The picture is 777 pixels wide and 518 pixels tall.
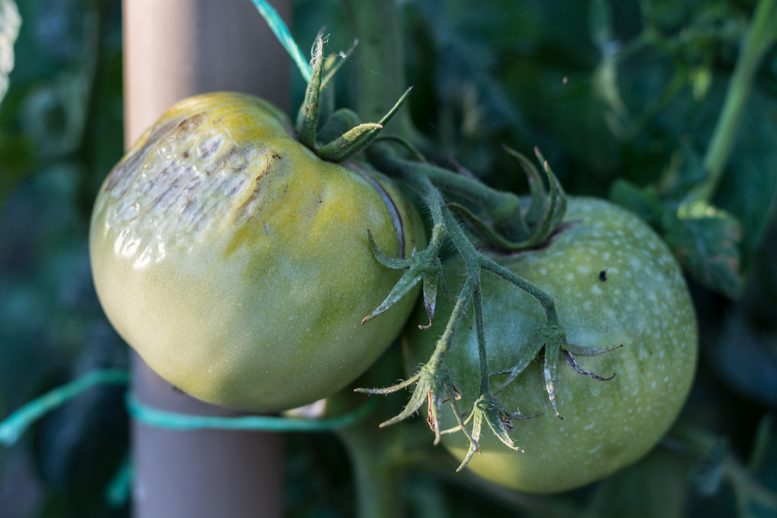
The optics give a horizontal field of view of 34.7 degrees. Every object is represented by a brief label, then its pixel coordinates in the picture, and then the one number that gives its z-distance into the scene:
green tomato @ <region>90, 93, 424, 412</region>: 0.26
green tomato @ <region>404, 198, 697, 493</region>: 0.29
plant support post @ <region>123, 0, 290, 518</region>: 0.32
